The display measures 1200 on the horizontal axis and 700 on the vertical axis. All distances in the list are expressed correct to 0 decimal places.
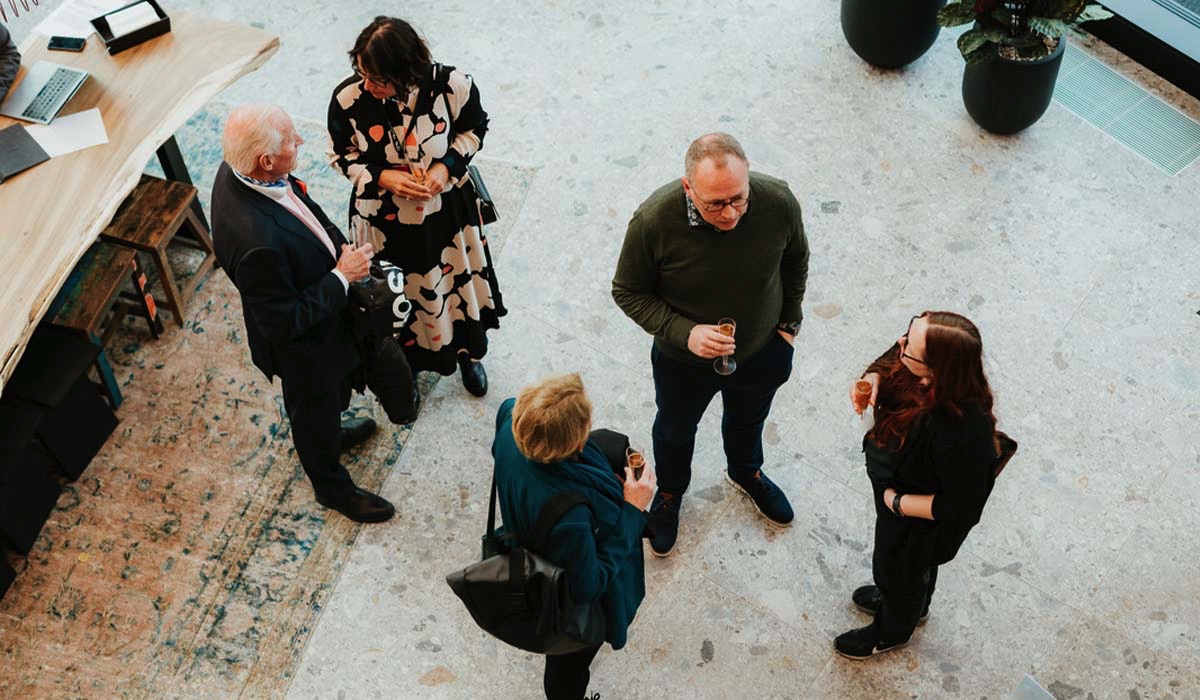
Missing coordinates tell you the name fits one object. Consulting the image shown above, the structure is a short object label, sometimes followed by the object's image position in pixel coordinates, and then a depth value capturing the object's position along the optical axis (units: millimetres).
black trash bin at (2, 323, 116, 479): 4023
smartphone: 4574
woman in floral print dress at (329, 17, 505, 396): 3353
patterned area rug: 3789
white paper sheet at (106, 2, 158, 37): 4609
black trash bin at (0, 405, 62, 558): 3906
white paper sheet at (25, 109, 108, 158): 4199
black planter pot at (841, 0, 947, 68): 5504
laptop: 4285
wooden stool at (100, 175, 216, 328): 4539
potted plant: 5043
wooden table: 3775
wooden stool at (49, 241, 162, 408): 4254
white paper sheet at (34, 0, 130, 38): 4652
